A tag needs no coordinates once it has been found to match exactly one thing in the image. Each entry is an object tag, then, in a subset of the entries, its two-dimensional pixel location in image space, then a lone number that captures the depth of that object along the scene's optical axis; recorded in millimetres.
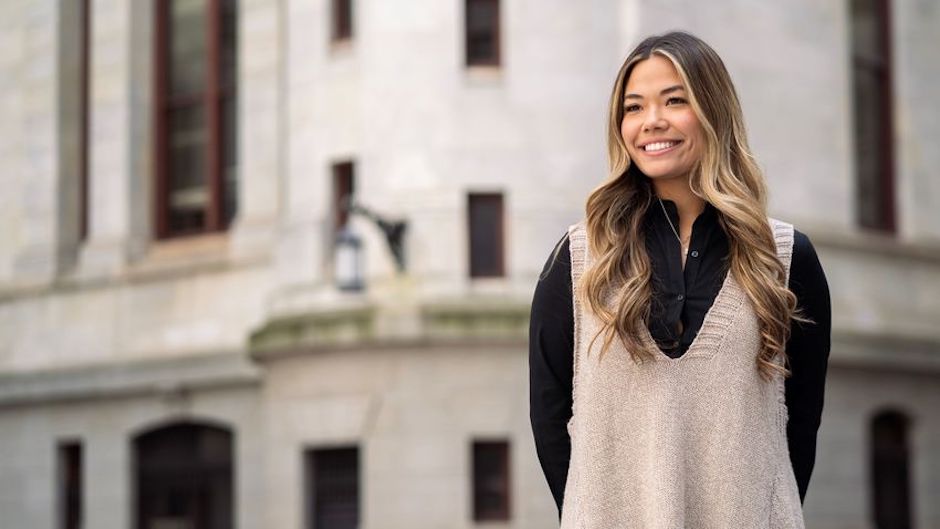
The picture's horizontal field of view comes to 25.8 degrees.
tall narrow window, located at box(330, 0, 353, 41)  24953
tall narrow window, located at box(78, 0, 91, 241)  29984
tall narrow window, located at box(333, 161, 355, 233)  24797
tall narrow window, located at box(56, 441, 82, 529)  28953
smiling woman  4109
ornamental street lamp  23469
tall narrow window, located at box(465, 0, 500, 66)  24188
